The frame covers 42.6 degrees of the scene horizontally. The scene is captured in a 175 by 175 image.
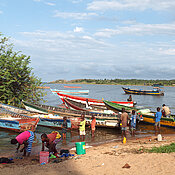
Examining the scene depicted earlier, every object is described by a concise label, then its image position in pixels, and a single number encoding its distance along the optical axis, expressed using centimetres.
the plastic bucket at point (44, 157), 888
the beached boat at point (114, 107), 2409
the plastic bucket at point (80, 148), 997
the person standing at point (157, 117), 1569
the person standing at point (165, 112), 1936
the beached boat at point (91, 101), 2975
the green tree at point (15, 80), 2132
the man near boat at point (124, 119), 1400
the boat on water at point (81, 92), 4073
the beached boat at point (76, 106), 2409
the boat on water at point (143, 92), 6745
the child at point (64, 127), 1430
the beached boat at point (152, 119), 1815
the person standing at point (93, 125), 1540
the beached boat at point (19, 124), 1573
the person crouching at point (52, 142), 934
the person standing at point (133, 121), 1586
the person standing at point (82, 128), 1399
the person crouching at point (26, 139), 930
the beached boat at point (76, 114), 1838
